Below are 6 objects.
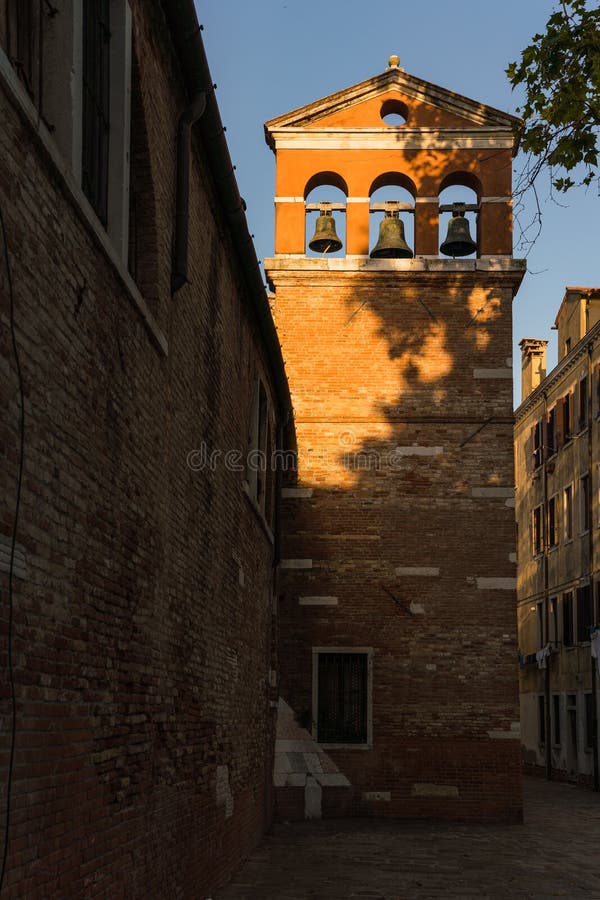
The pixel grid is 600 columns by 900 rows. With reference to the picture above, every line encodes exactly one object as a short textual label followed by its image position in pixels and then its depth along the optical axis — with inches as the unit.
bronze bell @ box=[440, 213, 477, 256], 717.9
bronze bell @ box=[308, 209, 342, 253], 730.8
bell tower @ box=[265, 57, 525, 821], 685.9
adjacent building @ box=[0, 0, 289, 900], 178.7
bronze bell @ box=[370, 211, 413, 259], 724.0
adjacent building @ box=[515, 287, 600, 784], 1069.8
